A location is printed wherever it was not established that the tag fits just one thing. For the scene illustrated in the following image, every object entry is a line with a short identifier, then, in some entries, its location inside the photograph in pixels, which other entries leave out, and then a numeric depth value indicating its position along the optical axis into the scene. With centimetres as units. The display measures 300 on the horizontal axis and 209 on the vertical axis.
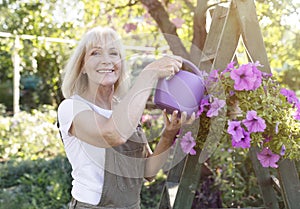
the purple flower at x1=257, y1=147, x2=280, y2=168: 157
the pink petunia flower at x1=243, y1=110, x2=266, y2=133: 146
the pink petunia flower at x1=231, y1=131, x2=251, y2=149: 148
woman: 137
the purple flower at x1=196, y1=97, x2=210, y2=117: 154
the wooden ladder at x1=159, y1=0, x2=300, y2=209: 168
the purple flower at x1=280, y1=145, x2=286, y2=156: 153
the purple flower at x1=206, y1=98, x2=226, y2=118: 150
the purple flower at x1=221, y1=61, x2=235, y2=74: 157
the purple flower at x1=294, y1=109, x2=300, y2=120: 155
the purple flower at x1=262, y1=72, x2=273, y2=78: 161
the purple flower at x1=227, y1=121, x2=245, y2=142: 147
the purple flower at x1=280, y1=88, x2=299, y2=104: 160
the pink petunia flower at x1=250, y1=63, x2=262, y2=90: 151
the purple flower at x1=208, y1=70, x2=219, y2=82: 159
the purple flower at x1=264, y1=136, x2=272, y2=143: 155
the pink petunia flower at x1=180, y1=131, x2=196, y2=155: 164
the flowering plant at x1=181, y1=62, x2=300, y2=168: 149
